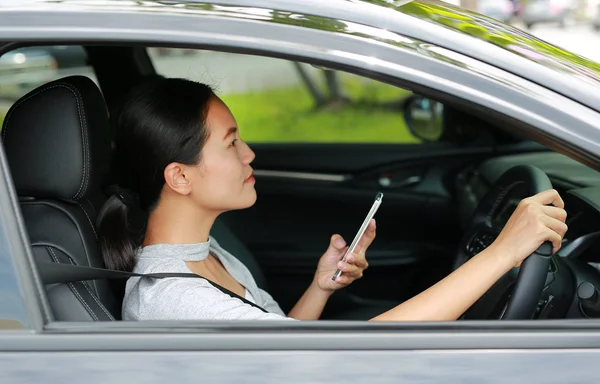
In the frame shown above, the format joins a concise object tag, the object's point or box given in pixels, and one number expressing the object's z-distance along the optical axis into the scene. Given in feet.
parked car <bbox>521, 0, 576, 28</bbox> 101.58
